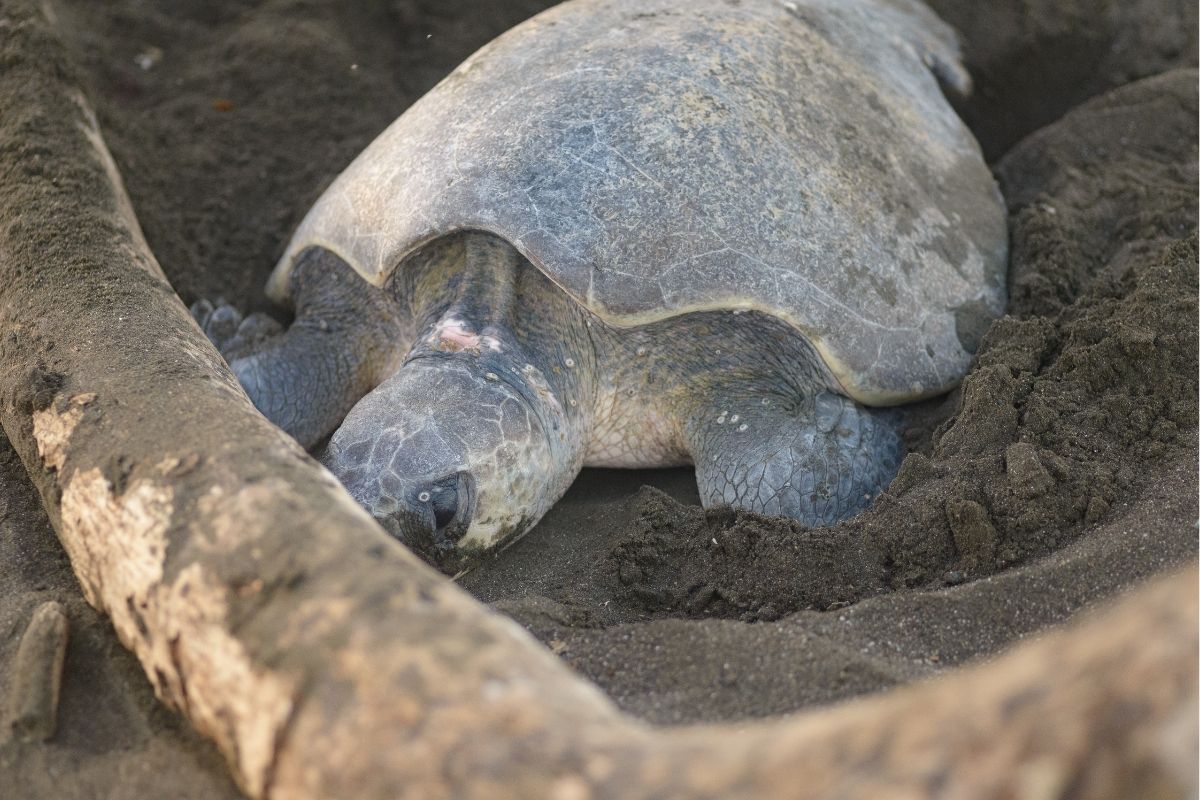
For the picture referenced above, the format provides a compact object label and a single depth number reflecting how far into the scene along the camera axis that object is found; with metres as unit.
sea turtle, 4.79
